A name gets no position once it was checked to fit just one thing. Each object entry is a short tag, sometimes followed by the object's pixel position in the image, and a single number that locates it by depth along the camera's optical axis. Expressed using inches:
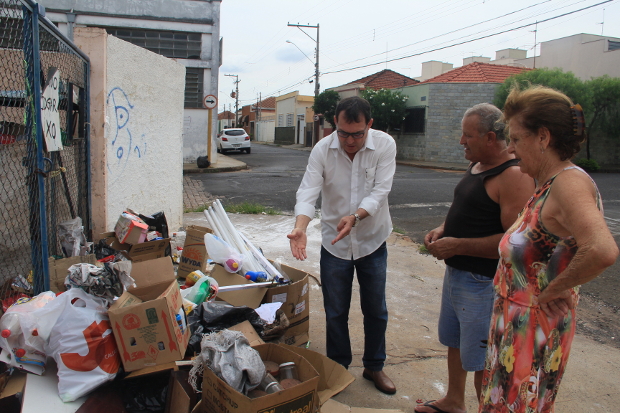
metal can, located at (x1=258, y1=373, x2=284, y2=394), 84.1
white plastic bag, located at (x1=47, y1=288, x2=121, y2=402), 88.1
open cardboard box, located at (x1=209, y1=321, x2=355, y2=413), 99.0
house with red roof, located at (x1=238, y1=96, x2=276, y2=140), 2472.9
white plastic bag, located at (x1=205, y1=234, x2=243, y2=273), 150.3
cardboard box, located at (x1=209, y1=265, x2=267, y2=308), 128.9
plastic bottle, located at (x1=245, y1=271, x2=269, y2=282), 145.4
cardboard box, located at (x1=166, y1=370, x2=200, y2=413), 87.7
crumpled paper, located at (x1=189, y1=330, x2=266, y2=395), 83.9
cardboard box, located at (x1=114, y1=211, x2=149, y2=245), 166.9
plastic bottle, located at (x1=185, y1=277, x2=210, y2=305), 129.8
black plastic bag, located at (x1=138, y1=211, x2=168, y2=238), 187.6
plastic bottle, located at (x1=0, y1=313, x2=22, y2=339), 90.6
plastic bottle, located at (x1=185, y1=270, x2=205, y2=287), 148.7
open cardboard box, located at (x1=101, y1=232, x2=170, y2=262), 166.9
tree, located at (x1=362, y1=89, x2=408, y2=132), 960.9
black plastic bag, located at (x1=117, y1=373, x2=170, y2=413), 92.3
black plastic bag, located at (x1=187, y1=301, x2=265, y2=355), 113.1
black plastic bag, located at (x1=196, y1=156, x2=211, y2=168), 639.8
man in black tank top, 87.7
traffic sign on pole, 602.2
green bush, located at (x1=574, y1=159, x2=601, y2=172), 782.8
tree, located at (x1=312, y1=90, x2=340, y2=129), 1192.8
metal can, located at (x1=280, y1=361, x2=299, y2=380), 91.1
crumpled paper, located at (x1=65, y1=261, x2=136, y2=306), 101.0
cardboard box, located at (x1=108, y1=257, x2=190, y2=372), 93.9
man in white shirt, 110.9
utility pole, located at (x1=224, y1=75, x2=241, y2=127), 2691.9
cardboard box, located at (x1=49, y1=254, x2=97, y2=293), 127.2
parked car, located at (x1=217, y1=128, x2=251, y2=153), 1018.7
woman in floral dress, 62.2
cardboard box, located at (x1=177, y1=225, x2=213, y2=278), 166.9
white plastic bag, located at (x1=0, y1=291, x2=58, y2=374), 89.6
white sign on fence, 113.9
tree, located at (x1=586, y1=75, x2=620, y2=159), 828.0
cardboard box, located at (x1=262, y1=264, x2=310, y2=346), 129.3
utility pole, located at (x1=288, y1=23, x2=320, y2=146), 1261.1
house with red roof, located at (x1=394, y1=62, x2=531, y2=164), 891.4
